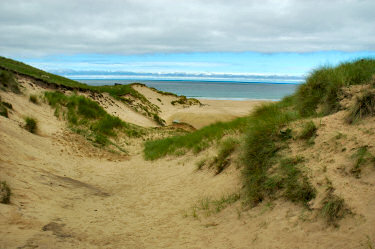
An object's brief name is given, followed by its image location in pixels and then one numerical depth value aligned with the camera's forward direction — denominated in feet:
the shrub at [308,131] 21.55
